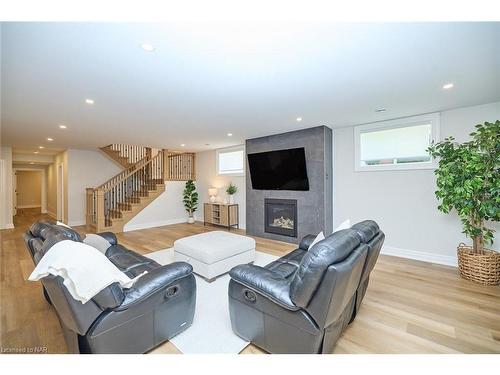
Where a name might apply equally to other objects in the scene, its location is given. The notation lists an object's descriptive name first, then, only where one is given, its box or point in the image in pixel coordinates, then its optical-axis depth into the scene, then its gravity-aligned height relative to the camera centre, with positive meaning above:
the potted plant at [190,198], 7.57 -0.44
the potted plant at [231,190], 6.56 -0.15
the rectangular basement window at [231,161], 6.51 +0.74
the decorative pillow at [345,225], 2.34 -0.44
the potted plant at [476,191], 2.74 -0.09
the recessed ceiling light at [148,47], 1.77 +1.13
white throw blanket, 1.25 -0.48
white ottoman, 3.00 -0.97
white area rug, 1.78 -1.29
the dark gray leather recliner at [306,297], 1.38 -0.79
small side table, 6.43 -0.87
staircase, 6.15 +0.08
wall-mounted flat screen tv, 4.71 +0.34
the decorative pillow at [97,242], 2.70 -0.70
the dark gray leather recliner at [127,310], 1.36 -0.86
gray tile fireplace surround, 4.47 +0.03
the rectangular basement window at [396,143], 3.69 +0.74
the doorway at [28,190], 11.92 -0.21
